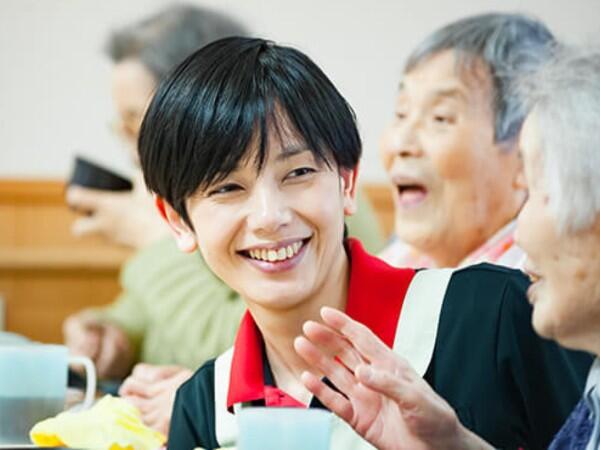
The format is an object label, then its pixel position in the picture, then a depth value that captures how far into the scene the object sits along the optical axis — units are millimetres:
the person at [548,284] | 1581
